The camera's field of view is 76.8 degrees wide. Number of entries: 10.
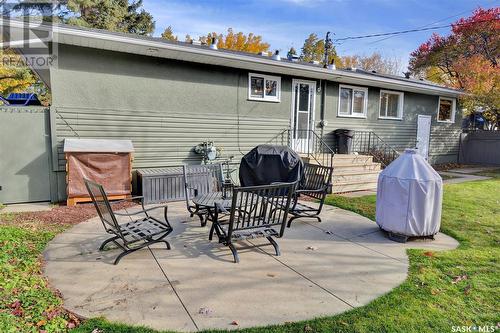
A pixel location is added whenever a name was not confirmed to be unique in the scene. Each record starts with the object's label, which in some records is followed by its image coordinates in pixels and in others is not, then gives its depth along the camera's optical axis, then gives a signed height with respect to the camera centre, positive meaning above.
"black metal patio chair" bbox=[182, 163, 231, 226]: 5.67 -0.86
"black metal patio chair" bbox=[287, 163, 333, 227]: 5.59 -0.96
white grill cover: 4.57 -0.84
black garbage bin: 11.00 -0.07
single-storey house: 6.97 +1.03
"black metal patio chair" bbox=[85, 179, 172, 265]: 3.69 -1.26
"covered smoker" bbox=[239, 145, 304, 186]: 7.18 -0.67
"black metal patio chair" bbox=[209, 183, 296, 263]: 3.82 -1.13
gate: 6.51 -0.54
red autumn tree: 13.76 +5.22
